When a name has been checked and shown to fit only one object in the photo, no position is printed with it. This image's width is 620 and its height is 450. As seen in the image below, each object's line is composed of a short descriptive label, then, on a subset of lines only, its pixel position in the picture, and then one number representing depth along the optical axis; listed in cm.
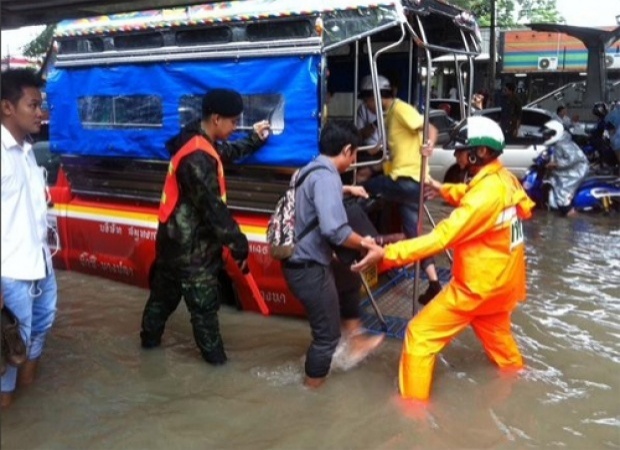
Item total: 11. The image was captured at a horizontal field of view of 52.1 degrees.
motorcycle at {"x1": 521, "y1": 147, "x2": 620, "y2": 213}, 962
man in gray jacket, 366
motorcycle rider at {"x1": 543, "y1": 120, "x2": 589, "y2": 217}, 952
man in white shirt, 267
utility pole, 1775
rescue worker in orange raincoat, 360
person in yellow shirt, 508
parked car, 1020
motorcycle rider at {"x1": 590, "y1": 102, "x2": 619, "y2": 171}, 1153
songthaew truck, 453
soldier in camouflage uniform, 390
